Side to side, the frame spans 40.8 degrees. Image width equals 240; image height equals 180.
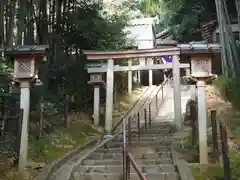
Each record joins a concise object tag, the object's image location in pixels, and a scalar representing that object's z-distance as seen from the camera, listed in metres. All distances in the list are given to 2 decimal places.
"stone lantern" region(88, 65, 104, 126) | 12.85
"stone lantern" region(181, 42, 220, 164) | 7.07
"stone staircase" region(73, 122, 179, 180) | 6.22
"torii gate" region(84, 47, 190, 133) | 11.94
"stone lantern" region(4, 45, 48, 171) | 6.64
